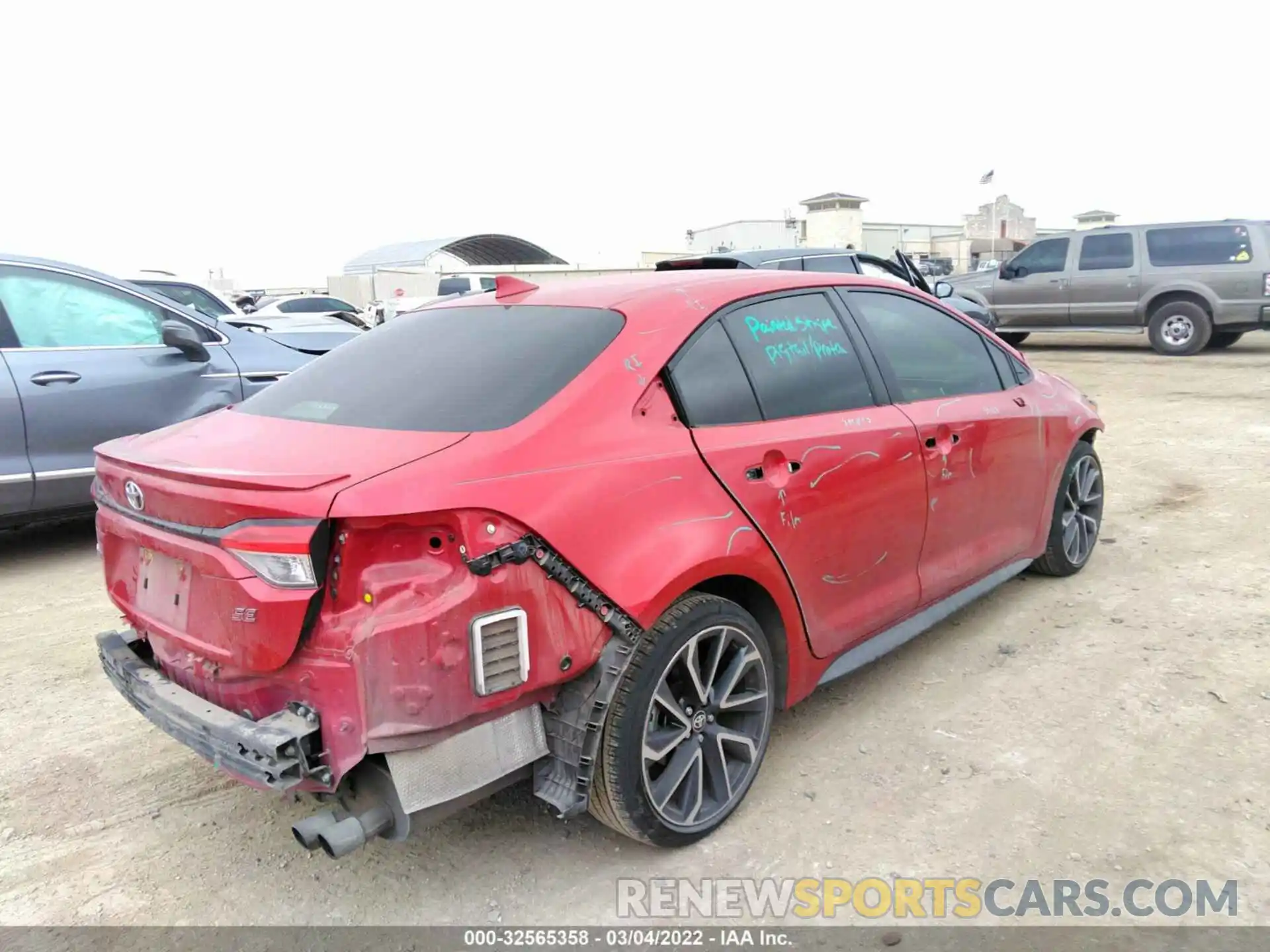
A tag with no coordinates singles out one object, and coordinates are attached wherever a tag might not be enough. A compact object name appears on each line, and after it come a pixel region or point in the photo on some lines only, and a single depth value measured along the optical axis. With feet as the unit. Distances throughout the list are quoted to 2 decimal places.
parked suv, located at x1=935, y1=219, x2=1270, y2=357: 40.93
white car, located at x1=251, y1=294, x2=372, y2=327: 68.59
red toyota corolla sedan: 6.97
